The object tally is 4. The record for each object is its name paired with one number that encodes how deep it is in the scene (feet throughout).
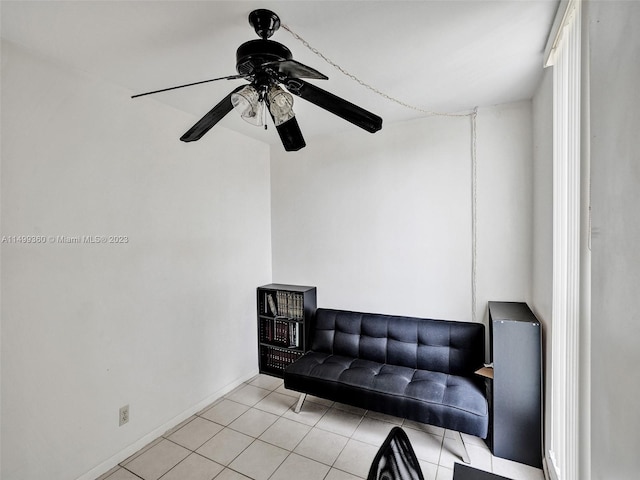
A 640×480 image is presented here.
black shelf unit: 10.52
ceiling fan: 3.95
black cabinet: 6.50
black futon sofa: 6.81
